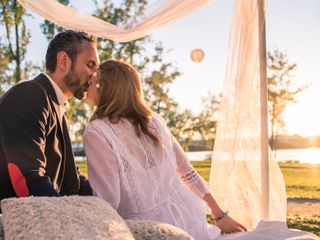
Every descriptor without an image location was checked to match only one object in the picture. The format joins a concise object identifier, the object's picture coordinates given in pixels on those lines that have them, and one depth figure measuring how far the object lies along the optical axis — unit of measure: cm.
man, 199
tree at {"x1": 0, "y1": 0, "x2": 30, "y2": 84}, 1077
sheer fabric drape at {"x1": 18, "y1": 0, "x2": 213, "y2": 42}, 309
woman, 198
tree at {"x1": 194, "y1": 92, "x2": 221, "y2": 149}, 2134
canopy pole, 304
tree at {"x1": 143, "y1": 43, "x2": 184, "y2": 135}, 1518
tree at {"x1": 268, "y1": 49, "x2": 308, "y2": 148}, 1545
